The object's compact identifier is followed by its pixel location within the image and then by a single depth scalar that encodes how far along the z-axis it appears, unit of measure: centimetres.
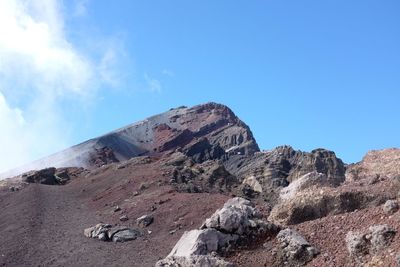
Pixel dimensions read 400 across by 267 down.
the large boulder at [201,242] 1398
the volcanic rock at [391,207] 1309
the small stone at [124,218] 2529
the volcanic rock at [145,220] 2366
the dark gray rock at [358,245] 1175
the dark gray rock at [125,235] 2144
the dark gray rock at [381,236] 1142
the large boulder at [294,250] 1298
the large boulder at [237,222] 1501
